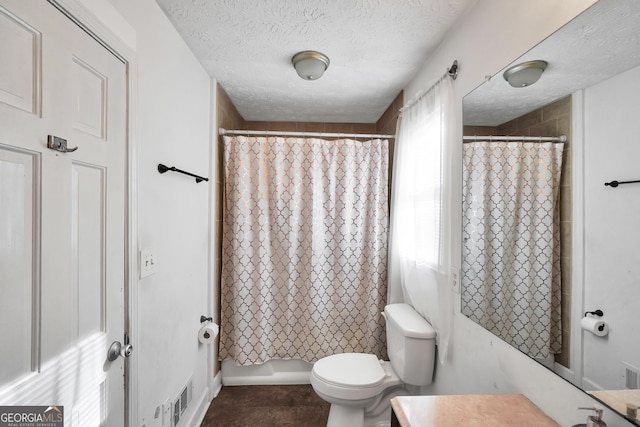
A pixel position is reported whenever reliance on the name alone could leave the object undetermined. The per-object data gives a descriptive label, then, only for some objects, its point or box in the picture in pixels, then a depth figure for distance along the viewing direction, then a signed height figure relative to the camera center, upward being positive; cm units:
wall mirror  70 +2
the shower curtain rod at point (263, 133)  226 +63
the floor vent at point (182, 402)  158 -112
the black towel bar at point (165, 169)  138 +21
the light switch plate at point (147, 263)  124 -23
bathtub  234 -133
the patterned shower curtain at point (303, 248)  227 -29
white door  70 -2
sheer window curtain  150 +1
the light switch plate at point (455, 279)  141 -33
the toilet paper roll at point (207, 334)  190 -82
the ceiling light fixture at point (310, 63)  176 +94
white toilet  162 -97
